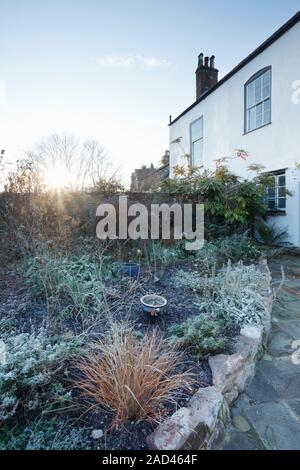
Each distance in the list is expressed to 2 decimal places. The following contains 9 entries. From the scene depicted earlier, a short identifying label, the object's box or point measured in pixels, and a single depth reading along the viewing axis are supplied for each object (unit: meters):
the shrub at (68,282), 2.58
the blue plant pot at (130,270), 3.59
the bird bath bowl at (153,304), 2.33
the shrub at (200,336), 1.91
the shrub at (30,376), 1.38
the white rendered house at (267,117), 5.91
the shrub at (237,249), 4.55
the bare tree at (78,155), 11.71
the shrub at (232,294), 2.47
